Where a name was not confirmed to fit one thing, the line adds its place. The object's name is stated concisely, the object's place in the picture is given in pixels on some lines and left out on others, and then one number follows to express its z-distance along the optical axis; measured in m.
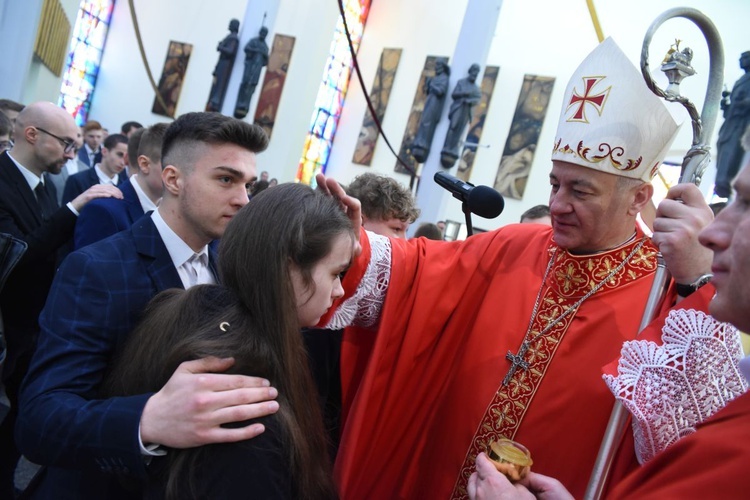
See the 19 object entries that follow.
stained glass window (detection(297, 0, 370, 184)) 16.06
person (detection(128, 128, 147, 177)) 3.40
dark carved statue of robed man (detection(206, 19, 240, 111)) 11.13
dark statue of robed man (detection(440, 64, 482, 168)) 8.88
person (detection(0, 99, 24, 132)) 3.99
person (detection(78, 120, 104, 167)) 7.04
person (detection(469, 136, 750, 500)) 0.80
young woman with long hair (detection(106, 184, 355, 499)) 1.09
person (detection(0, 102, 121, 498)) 2.52
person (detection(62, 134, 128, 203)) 4.96
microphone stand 1.81
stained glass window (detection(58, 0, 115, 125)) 14.44
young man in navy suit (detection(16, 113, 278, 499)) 1.13
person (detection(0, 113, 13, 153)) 3.47
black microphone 1.76
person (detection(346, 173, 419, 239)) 2.67
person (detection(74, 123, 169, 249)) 2.35
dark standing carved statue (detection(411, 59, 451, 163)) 9.34
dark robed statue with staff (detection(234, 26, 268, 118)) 10.87
